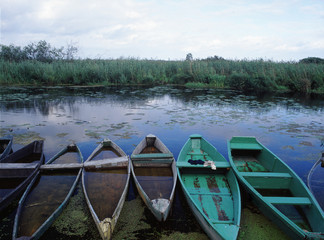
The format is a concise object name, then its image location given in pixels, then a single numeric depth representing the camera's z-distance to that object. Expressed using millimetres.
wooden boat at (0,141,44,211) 3789
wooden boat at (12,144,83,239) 3238
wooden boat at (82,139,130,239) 3587
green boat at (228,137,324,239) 3121
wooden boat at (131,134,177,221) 4141
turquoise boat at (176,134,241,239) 3037
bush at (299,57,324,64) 32019
